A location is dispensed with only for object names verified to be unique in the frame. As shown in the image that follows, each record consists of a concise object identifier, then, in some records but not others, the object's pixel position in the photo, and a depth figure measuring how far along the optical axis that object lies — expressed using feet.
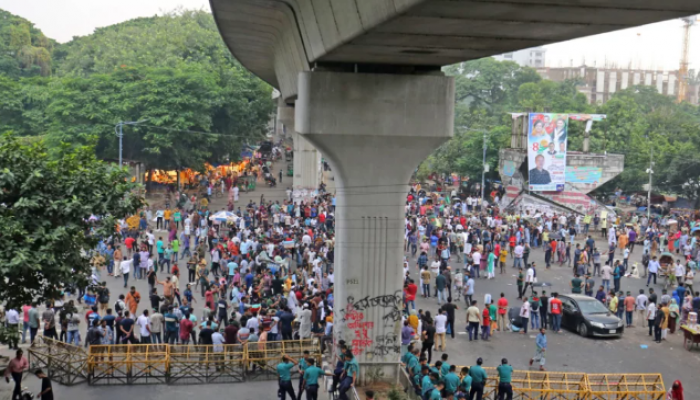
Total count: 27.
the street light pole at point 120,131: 123.75
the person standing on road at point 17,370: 45.19
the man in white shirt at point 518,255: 89.20
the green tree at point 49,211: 40.98
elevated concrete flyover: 45.04
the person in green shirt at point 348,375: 43.83
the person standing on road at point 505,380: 44.73
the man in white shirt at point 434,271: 77.41
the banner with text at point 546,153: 134.62
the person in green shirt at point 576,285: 73.77
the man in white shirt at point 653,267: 84.12
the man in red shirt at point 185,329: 55.57
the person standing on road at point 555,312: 64.54
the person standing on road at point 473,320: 61.52
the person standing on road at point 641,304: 68.69
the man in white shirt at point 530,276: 75.87
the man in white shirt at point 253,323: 54.80
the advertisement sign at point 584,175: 139.03
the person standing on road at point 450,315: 60.95
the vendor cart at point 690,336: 60.95
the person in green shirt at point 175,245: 86.99
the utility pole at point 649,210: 136.20
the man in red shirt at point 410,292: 66.23
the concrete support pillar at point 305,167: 138.41
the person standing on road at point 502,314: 64.69
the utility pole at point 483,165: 148.27
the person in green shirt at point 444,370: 43.55
